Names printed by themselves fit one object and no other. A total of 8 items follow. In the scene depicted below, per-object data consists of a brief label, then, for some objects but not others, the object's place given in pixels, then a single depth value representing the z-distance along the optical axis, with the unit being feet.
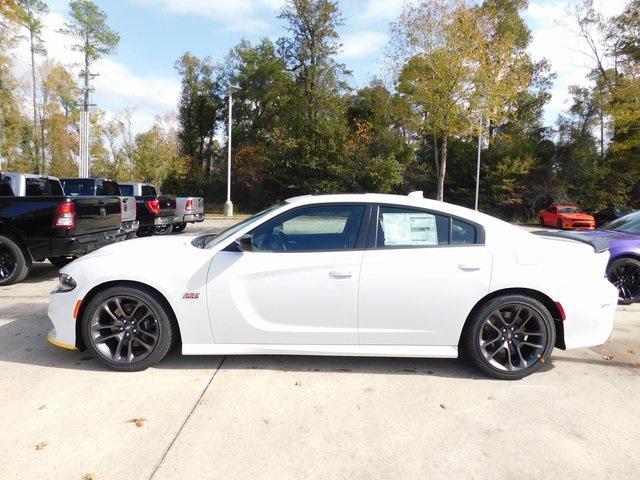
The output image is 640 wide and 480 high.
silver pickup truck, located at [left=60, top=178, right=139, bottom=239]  36.91
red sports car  79.41
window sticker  12.10
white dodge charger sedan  11.64
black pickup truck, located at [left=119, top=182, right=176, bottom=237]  42.11
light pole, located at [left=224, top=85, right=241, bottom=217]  96.37
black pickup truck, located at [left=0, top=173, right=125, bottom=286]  21.76
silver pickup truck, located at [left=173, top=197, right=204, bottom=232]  49.65
